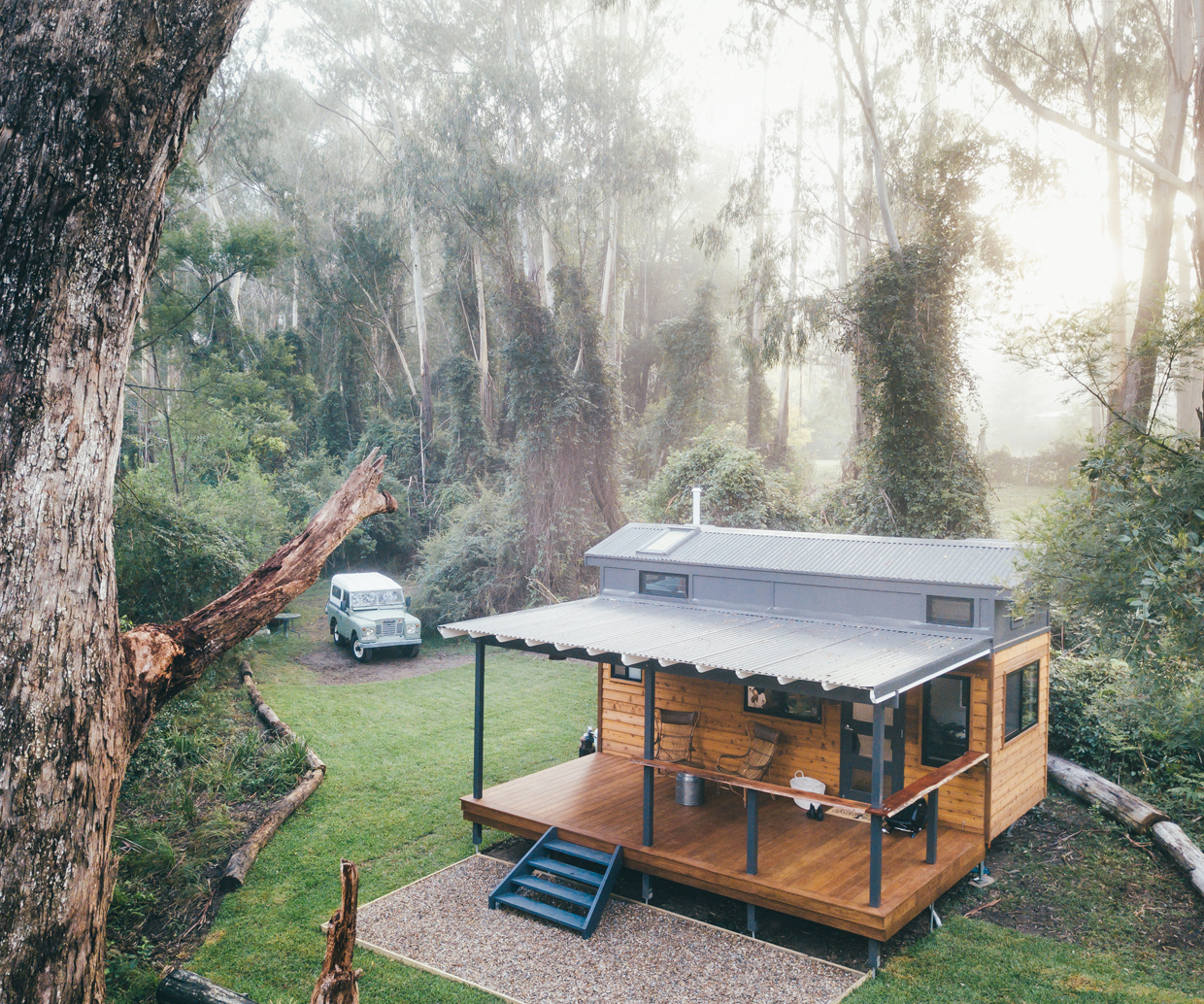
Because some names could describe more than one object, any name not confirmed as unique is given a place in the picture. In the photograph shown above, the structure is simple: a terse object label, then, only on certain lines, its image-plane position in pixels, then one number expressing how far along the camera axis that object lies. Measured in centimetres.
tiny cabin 714
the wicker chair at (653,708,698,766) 978
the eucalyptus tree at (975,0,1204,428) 1410
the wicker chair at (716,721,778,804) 902
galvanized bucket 912
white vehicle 1759
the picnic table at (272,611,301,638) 1886
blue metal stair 734
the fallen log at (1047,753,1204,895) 836
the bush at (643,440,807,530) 1880
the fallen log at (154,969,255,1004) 563
